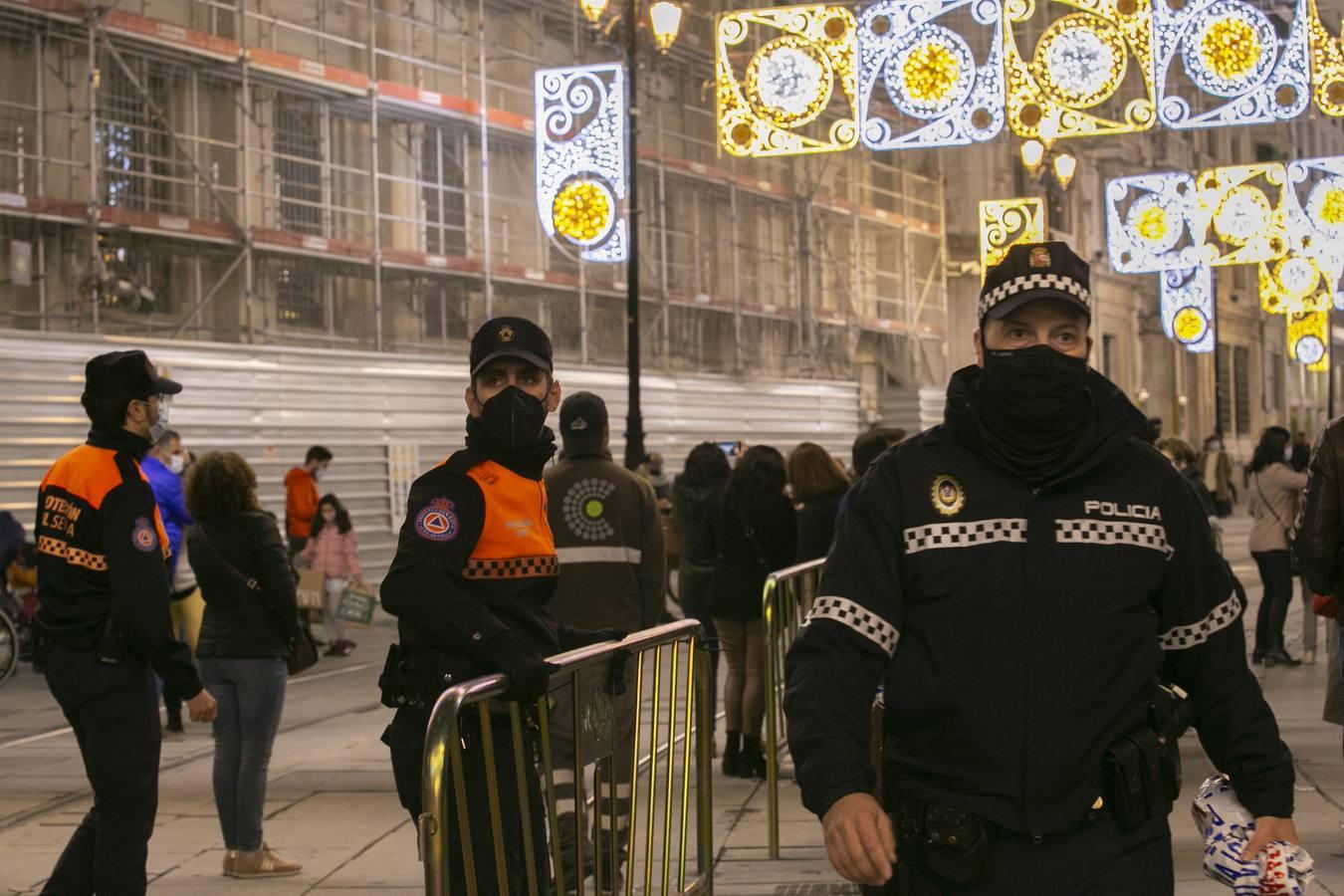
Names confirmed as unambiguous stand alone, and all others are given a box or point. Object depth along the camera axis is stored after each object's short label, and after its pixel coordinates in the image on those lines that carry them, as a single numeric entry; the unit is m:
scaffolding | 19.98
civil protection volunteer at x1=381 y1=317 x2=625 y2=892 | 4.53
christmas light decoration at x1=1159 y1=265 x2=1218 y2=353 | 27.94
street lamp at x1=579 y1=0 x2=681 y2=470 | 19.27
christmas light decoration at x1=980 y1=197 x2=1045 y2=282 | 21.80
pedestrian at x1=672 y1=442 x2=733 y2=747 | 10.71
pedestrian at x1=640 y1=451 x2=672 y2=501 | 23.22
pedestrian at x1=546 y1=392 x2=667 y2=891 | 7.77
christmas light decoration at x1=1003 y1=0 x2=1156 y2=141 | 14.51
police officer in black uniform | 3.42
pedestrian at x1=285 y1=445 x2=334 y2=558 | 18.66
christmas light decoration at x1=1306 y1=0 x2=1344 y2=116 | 14.56
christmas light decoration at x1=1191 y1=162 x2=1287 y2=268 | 19.69
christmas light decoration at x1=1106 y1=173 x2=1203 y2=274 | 19.98
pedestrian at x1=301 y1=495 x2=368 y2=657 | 17.45
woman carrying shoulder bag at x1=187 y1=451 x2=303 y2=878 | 7.80
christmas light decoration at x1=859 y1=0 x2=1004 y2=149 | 14.55
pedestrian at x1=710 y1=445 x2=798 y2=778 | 10.12
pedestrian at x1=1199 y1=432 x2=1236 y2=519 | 35.06
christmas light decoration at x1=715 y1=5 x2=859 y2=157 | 14.79
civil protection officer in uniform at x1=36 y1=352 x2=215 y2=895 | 5.82
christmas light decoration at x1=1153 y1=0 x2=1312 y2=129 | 14.19
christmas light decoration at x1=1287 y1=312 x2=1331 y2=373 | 29.19
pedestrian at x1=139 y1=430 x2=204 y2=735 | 11.84
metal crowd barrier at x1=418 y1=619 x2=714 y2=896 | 4.21
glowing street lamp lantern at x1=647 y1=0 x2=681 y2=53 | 19.17
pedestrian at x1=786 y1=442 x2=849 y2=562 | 10.37
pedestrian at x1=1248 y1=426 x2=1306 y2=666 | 14.60
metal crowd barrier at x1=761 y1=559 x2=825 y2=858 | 8.02
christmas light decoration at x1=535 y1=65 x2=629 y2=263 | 18.72
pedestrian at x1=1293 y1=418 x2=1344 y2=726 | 6.84
